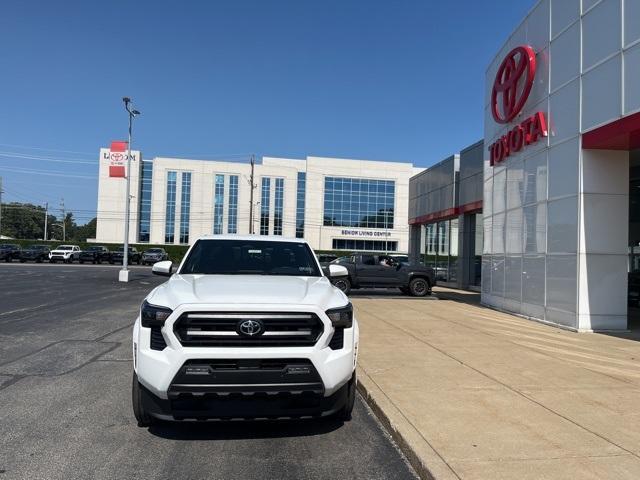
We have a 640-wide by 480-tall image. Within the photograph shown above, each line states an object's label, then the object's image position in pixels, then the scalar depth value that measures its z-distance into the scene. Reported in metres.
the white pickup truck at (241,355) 4.03
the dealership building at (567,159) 10.25
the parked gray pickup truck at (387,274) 20.61
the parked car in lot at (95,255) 50.41
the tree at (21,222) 132.12
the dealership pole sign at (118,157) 27.30
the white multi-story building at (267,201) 74.62
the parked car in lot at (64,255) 50.59
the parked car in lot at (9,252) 49.50
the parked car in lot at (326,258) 34.30
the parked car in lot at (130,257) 51.47
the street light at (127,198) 24.68
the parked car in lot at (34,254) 50.62
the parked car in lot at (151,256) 50.88
